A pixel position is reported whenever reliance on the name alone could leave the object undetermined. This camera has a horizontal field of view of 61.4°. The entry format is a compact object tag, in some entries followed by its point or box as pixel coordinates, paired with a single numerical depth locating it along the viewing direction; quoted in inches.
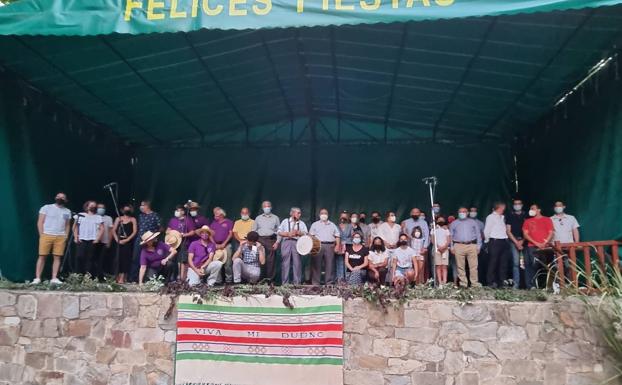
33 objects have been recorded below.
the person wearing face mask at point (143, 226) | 320.8
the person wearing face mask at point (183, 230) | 316.2
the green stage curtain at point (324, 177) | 419.2
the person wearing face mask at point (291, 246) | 314.0
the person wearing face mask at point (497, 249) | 299.6
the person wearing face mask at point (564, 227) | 287.4
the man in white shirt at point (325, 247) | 322.7
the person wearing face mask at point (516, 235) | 306.2
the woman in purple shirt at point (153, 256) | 292.0
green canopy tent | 228.2
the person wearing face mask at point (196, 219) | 326.1
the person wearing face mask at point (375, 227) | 334.6
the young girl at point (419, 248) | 312.2
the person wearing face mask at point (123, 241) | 318.3
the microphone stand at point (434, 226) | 292.4
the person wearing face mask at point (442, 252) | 315.0
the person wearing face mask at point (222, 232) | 321.4
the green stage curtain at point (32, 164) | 289.3
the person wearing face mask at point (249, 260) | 275.6
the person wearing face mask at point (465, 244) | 309.3
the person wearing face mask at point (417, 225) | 336.2
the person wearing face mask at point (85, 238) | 296.7
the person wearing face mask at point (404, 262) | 295.4
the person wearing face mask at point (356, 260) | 301.3
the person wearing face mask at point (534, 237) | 291.4
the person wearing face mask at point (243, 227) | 331.9
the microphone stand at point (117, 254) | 315.3
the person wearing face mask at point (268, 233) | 332.8
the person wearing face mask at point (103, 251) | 311.1
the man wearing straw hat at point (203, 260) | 273.9
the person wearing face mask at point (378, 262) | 299.3
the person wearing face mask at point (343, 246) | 326.0
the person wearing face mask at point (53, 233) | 276.2
